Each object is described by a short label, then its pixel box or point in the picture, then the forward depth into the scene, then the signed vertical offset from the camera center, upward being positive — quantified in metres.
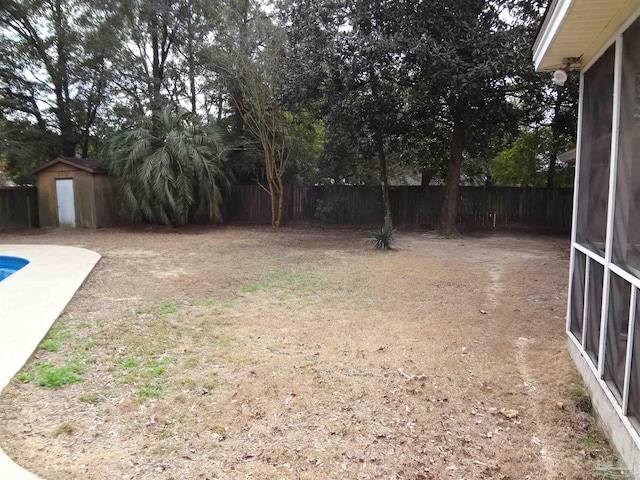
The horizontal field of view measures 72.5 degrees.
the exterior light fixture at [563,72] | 3.25 +1.00
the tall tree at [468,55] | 8.46 +2.93
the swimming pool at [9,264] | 8.11 -1.16
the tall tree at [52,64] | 13.42 +4.46
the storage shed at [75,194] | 13.15 +0.29
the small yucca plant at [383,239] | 9.33 -0.75
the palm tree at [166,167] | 11.94 +1.02
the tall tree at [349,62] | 9.00 +2.98
